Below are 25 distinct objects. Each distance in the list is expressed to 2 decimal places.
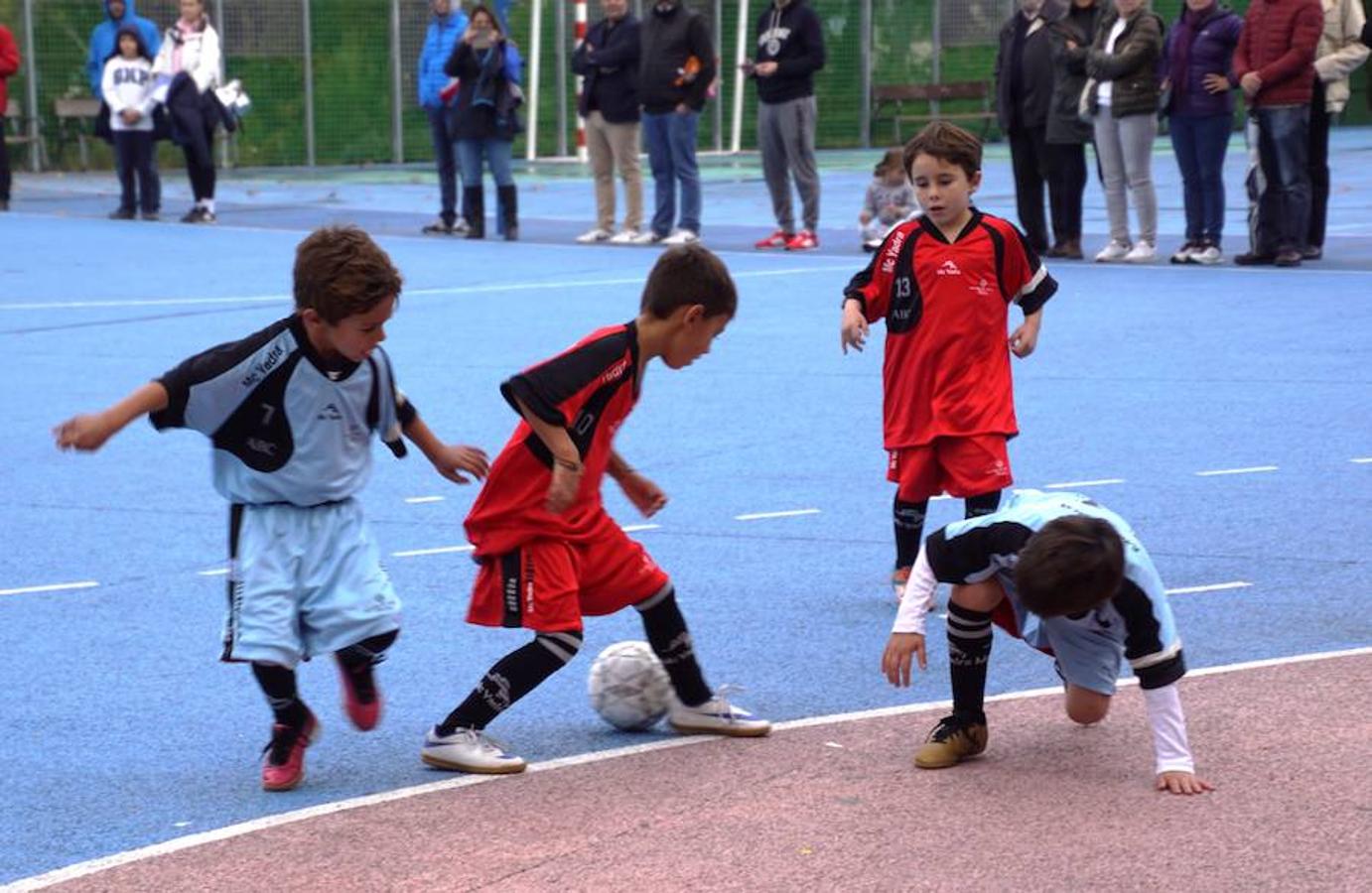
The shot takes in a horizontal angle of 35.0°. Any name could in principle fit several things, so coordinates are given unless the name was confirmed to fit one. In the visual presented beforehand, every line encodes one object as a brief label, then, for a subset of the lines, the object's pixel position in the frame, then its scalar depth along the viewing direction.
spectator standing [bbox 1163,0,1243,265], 15.91
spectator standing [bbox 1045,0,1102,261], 16.64
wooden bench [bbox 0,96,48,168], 29.53
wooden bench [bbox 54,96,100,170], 29.72
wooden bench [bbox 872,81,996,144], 35.62
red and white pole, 31.17
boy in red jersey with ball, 5.14
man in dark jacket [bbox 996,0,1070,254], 17.16
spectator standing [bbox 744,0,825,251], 18.05
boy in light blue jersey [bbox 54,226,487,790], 4.96
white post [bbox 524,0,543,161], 33.25
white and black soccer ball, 5.52
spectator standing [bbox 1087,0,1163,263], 16.09
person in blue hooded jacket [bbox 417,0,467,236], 20.34
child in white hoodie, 21.31
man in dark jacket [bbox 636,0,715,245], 18.38
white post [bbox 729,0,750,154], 34.79
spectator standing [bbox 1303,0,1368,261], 15.63
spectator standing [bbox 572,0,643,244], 18.97
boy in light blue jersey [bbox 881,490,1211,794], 4.71
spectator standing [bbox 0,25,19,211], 22.03
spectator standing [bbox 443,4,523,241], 19.14
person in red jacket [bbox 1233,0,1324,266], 15.28
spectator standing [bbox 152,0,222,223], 21.23
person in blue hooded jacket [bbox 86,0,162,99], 22.14
